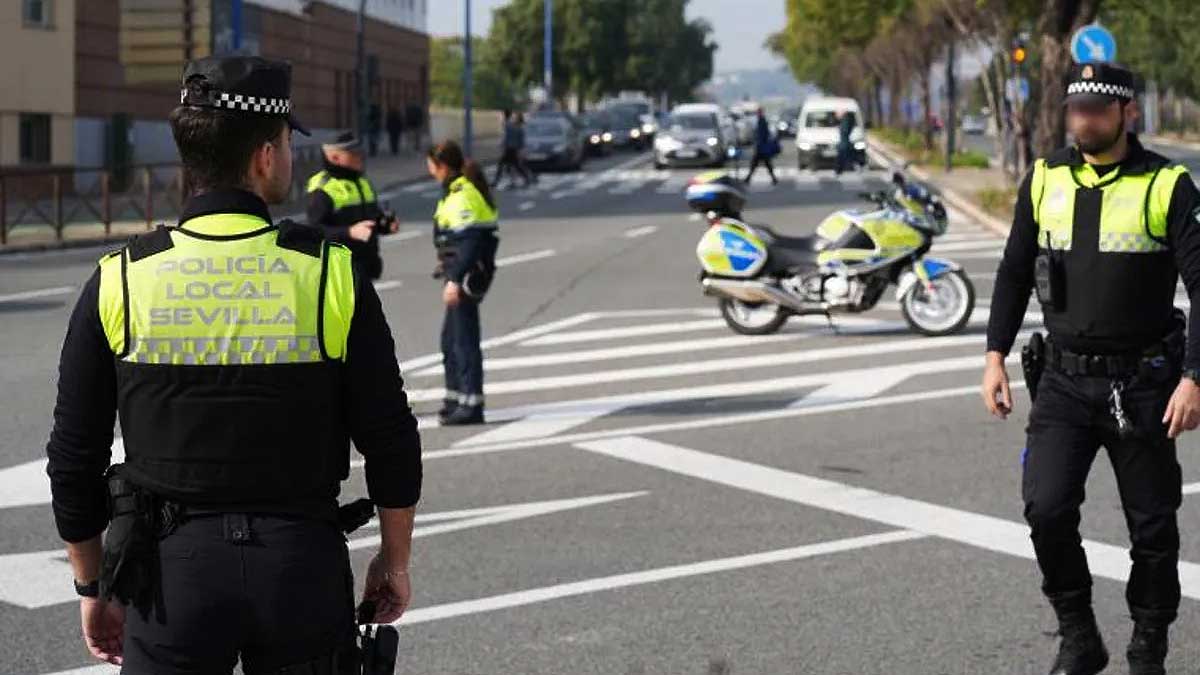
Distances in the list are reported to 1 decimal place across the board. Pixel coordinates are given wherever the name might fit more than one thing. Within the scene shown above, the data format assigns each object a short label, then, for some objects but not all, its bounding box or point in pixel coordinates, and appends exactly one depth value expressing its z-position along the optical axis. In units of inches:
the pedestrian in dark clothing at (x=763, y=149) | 1945.1
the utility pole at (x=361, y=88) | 1872.5
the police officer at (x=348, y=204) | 466.1
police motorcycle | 655.1
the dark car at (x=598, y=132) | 2765.3
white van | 2228.1
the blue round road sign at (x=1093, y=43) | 1095.6
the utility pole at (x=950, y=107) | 2010.3
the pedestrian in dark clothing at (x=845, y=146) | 2100.1
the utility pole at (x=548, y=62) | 4176.9
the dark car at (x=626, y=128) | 2977.4
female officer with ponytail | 473.1
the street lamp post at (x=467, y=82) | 2375.7
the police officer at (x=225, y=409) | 143.3
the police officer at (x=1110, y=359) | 238.4
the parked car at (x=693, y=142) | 2311.8
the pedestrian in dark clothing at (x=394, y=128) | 2581.2
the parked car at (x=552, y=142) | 2204.7
